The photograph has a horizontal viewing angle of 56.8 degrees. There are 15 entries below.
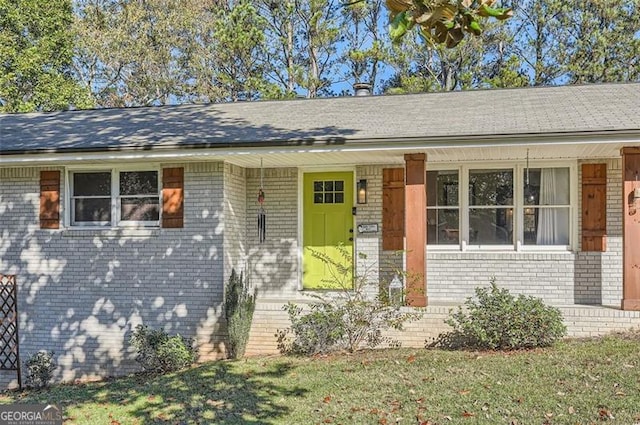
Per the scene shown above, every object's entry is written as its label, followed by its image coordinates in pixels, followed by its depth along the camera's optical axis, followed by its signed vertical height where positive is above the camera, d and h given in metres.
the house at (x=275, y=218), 8.66 -0.05
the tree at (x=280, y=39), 22.70 +6.79
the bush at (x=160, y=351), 8.34 -1.96
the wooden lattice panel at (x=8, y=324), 9.11 -1.75
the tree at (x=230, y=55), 21.45 +6.06
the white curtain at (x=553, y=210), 9.26 +0.08
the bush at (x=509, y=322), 7.36 -1.36
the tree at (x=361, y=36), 22.98 +7.23
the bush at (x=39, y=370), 8.99 -2.40
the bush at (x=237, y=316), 8.53 -1.49
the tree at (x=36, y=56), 20.78 +5.65
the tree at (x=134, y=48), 22.94 +6.50
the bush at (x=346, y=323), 8.06 -1.49
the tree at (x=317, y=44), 22.30 +6.68
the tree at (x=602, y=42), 18.84 +5.68
